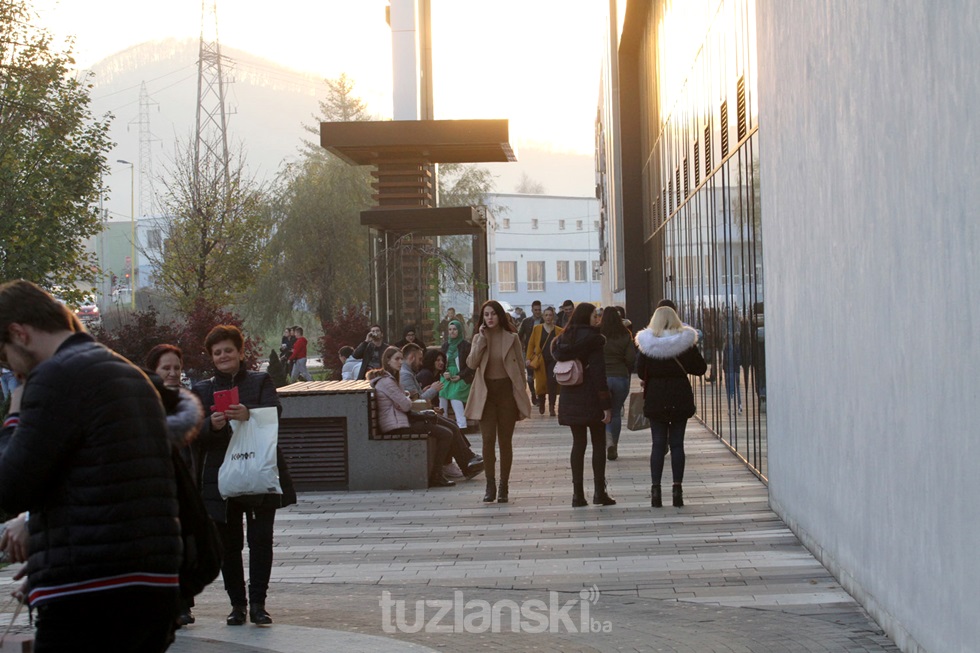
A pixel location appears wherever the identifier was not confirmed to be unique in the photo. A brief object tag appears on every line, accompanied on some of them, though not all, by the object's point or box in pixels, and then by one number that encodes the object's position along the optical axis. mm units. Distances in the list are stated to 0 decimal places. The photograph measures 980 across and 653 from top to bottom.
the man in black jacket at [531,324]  26031
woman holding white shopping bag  7672
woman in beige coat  12617
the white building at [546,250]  104688
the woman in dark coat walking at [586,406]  12219
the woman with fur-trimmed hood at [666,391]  11961
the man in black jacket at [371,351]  20547
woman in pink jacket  14070
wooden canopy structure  26000
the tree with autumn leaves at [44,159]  31281
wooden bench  14070
